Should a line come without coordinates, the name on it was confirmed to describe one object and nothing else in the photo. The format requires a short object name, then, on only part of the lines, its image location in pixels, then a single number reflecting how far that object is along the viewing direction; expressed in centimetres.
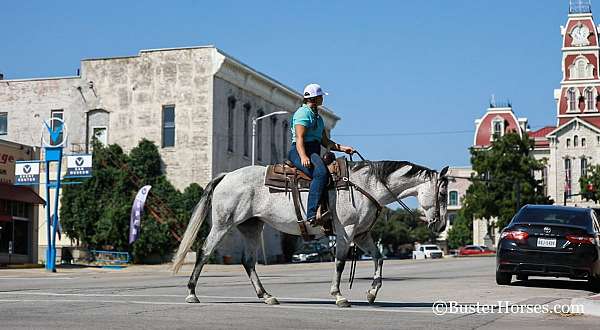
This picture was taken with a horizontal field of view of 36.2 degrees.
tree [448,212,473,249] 12206
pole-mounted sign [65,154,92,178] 4022
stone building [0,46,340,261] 5584
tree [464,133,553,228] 7906
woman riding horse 1182
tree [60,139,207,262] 5241
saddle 1193
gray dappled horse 1200
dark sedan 1680
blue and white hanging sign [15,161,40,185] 4031
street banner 4889
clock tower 10938
